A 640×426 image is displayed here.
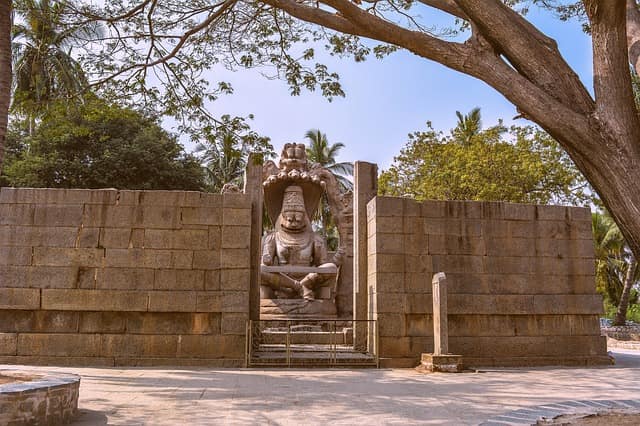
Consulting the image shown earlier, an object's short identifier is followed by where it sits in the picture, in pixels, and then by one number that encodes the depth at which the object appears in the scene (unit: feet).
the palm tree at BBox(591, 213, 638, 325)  106.32
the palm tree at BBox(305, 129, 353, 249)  117.29
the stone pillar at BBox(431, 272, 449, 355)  29.84
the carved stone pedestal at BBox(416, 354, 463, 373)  29.19
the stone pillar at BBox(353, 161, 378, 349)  34.81
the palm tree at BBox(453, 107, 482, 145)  87.10
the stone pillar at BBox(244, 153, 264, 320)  33.53
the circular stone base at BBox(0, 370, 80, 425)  14.85
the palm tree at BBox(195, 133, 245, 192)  110.93
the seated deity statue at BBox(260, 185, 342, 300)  41.83
